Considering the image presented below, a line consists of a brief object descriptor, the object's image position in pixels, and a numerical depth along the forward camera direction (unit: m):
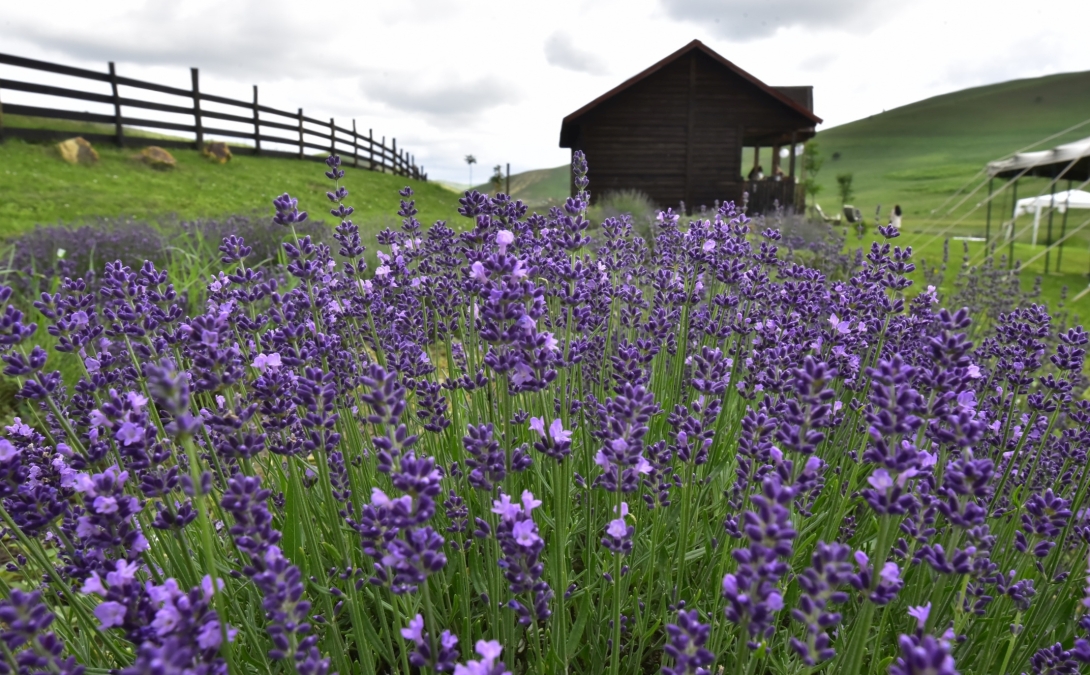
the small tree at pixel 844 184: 46.44
